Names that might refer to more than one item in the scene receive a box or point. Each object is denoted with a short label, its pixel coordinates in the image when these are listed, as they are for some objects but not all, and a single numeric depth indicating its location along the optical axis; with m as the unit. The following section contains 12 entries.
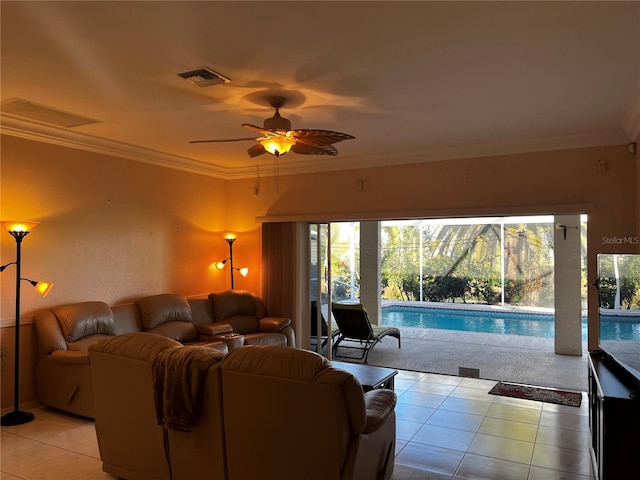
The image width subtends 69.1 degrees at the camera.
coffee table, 3.84
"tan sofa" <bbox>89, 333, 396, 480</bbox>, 2.27
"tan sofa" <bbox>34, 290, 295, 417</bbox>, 4.22
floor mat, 4.66
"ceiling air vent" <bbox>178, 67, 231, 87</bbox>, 3.06
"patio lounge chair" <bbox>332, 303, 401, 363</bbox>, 6.72
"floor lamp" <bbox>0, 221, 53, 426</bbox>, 4.09
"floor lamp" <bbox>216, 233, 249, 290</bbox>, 6.66
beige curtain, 6.50
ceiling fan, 3.40
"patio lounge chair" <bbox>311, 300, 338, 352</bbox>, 6.67
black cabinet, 2.54
